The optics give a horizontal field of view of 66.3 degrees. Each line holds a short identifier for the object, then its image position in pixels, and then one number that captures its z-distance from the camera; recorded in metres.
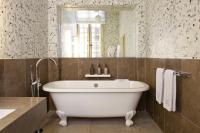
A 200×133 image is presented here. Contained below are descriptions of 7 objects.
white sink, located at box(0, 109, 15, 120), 1.00
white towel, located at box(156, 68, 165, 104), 1.96
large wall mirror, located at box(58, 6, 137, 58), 3.07
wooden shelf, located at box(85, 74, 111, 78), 2.96
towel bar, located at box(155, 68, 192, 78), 1.59
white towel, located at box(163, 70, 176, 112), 1.69
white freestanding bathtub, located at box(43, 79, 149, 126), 2.26
